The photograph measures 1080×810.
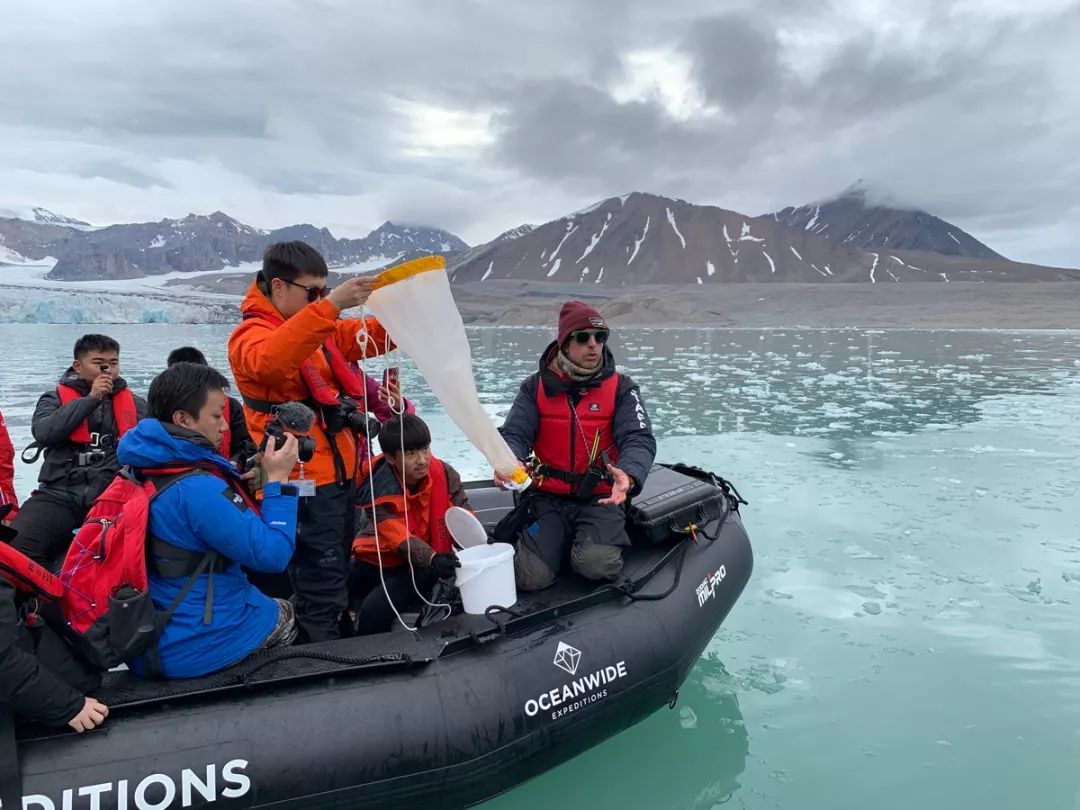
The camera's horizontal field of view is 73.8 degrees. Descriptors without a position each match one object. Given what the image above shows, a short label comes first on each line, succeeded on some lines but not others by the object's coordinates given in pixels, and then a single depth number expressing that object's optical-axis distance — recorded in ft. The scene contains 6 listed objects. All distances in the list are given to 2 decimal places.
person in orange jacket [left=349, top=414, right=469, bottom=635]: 9.57
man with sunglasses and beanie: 10.07
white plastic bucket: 8.82
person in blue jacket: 6.47
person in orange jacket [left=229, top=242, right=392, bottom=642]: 8.20
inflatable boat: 6.51
